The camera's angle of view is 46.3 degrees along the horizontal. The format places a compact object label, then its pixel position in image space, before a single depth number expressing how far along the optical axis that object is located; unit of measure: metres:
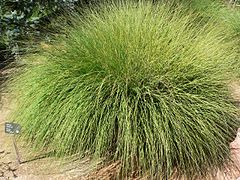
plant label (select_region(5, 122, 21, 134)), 1.90
